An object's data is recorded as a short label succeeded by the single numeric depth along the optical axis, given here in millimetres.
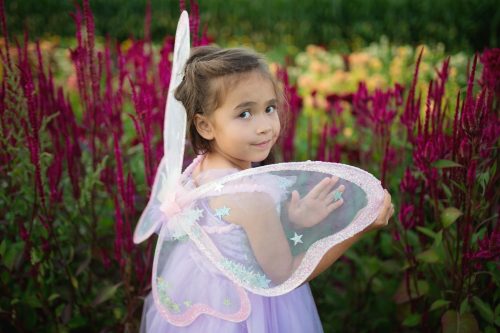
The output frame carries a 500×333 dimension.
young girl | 1355
